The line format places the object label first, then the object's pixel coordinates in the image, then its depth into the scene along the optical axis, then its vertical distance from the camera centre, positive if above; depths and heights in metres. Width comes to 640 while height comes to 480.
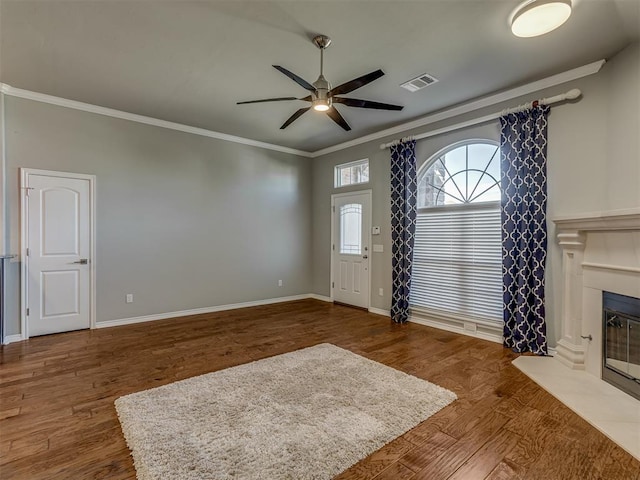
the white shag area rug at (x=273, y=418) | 1.82 -1.32
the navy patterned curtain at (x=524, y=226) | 3.53 +0.17
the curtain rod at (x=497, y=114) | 3.30 +1.59
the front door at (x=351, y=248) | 5.72 -0.15
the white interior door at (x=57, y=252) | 4.04 -0.19
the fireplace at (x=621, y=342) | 2.56 -0.89
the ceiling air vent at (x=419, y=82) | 3.54 +1.88
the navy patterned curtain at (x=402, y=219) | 4.84 +0.33
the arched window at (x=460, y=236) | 4.07 +0.07
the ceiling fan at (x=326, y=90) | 2.71 +1.41
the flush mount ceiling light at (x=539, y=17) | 2.28 +1.73
